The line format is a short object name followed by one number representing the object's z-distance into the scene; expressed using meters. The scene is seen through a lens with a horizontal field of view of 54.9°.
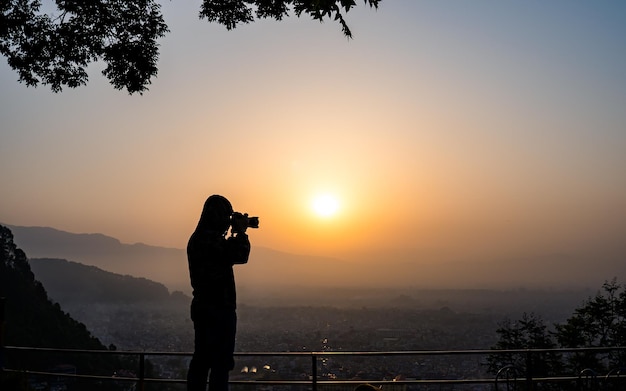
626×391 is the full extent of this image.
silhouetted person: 5.12
